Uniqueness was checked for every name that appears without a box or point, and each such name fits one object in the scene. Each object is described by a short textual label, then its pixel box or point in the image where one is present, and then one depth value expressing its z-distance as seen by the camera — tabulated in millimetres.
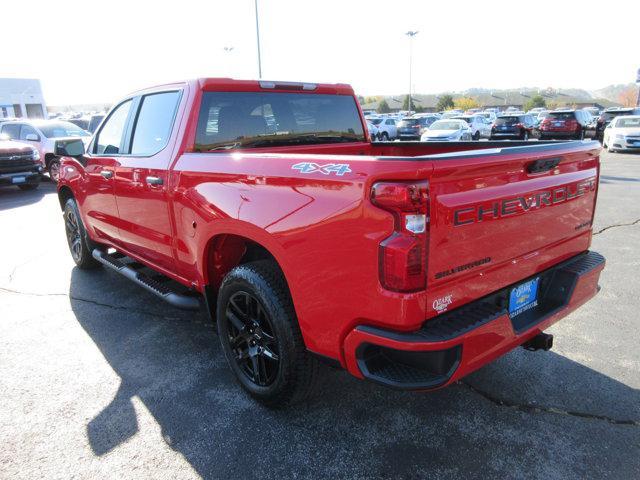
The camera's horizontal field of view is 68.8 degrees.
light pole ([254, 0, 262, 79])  30175
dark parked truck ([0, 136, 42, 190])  11875
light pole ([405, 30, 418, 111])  61750
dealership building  41312
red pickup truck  1989
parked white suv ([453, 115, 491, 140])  27359
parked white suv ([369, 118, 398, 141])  29102
